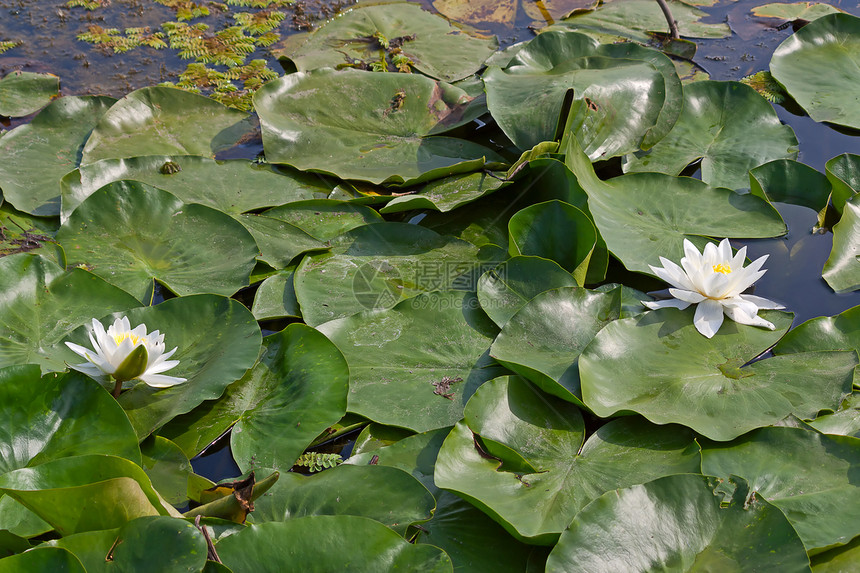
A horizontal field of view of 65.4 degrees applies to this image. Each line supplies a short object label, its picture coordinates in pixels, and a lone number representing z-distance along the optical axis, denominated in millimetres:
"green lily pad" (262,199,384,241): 2697
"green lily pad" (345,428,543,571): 1644
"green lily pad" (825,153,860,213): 2645
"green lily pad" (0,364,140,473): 1771
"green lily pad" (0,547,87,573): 1360
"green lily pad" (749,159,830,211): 2703
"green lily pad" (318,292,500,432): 2023
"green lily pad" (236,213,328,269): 2549
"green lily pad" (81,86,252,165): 3020
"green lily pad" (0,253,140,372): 2084
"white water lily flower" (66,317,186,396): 1887
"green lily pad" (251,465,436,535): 1630
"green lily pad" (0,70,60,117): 3456
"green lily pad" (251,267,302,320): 2375
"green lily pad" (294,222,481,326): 2396
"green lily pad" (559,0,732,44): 4039
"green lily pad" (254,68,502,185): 2922
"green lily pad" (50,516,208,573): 1390
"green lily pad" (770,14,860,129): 3311
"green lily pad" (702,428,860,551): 1594
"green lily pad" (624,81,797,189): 2947
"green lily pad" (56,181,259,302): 2414
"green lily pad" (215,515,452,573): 1443
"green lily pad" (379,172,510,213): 2631
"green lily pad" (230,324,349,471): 1932
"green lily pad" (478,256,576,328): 2254
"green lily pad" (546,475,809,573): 1464
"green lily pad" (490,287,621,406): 1951
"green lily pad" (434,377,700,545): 1642
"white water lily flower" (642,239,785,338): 2100
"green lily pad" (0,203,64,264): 2572
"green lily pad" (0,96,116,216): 2793
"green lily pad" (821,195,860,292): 2391
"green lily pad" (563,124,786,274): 2436
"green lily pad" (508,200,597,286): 2387
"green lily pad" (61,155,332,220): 2725
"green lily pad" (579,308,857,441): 1821
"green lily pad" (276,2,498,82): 3721
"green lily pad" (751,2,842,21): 4223
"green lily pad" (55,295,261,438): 1954
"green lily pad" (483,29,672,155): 2863
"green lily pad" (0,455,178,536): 1462
